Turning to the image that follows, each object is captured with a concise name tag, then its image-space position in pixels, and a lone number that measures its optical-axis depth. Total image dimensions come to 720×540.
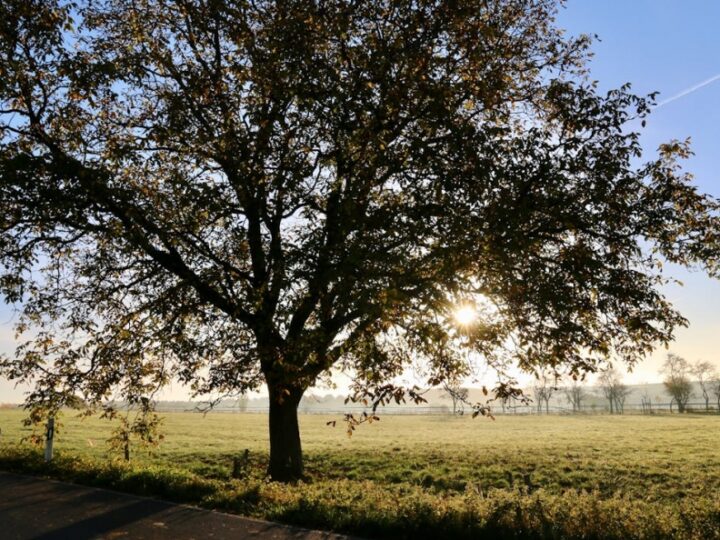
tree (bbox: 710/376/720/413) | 104.62
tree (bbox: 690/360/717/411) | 118.12
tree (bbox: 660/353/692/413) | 95.88
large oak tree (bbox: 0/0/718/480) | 9.62
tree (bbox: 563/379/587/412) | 126.55
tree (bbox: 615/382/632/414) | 125.58
